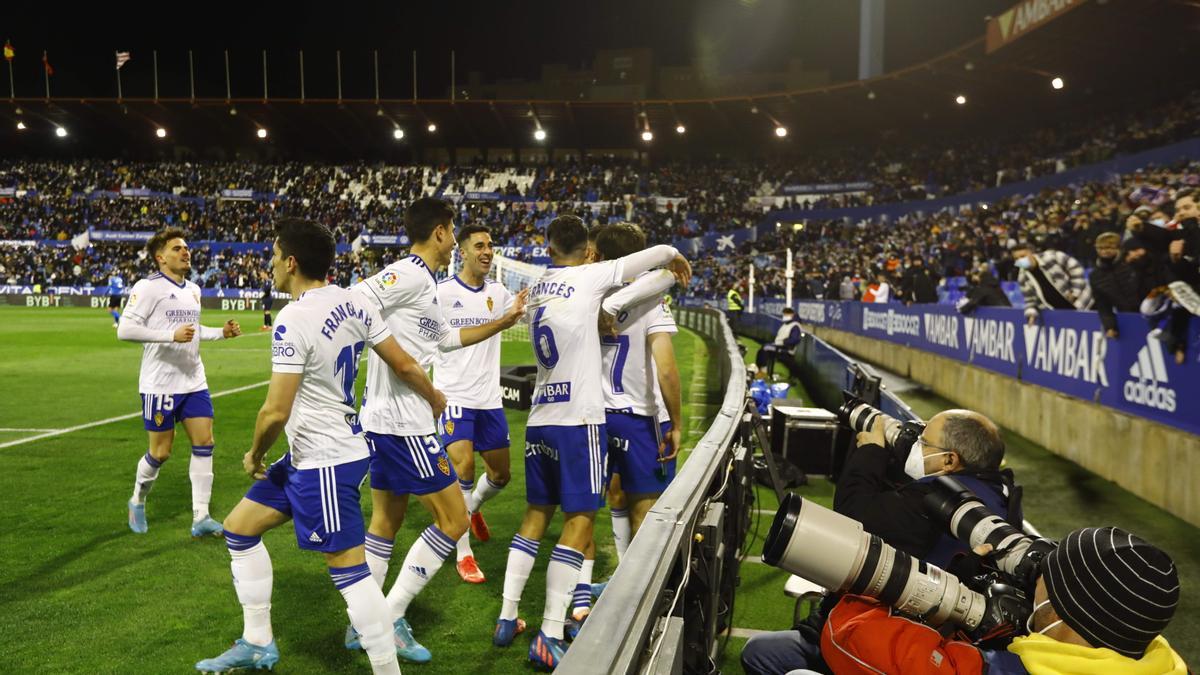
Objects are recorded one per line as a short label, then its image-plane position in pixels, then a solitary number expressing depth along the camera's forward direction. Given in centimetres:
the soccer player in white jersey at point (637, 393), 473
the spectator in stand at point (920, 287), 1953
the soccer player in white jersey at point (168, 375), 605
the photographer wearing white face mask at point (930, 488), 319
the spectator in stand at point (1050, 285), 1098
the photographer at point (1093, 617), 191
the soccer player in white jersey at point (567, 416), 417
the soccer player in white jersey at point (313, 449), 348
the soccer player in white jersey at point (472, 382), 557
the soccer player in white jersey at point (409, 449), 412
